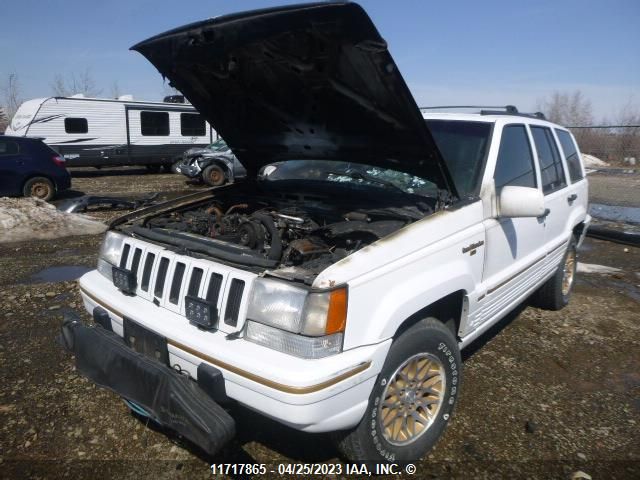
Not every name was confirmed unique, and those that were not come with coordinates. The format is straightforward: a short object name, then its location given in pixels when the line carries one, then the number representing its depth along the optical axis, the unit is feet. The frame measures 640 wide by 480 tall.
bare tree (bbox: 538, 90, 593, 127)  110.63
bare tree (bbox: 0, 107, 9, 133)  152.26
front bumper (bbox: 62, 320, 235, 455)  6.59
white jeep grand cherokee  6.79
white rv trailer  53.47
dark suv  35.68
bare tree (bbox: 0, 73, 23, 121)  177.53
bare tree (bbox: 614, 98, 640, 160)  70.38
